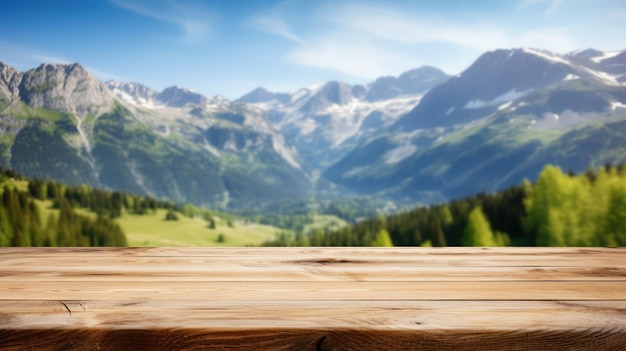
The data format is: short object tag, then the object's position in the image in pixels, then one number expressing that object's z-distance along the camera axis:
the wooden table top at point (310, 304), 1.48
